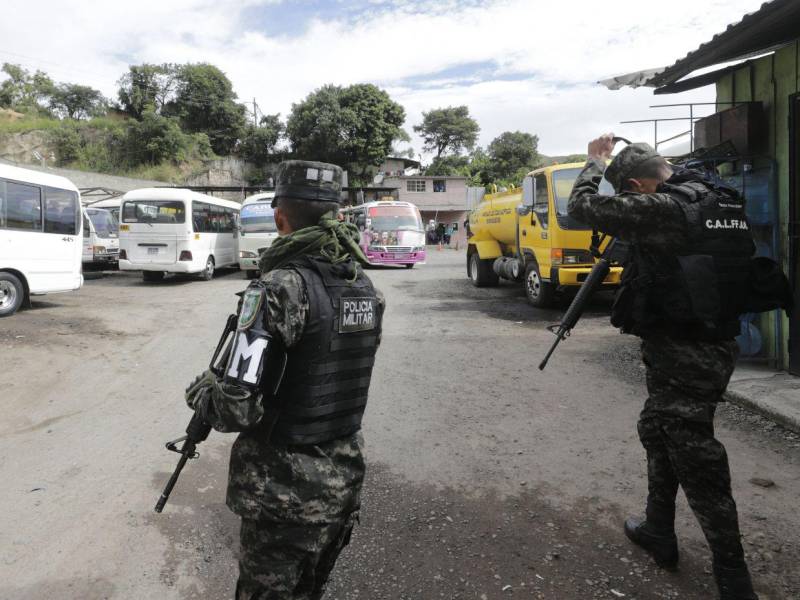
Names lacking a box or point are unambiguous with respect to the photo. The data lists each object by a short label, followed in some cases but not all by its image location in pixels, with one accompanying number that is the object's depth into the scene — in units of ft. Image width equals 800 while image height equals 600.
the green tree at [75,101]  165.69
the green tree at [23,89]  167.63
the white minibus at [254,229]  51.11
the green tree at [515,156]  164.45
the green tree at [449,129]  179.32
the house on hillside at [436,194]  130.00
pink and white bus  58.34
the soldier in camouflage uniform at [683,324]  7.90
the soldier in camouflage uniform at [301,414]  5.54
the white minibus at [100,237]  55.47
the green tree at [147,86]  152.05
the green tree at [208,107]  149.07
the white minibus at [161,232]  46.50
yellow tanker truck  28.66
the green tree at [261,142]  147.64
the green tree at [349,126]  131.54
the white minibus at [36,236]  30.01
